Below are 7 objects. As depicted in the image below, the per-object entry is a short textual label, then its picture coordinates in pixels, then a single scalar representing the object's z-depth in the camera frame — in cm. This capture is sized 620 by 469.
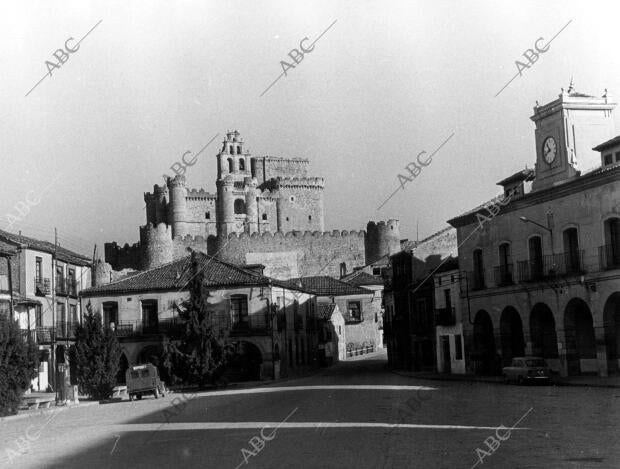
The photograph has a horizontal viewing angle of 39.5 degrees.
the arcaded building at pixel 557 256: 3047
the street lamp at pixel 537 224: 3308
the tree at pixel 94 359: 3481
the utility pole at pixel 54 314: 4412
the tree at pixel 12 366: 2752
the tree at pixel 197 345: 3909
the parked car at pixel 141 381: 3375
